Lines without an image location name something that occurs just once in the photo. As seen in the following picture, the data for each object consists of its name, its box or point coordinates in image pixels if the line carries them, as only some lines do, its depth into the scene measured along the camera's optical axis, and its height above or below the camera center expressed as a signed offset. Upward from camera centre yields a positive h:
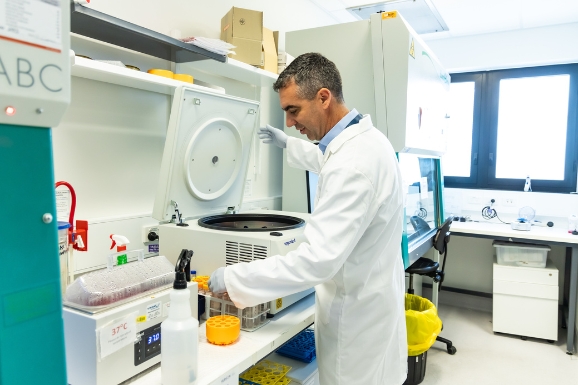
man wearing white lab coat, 1.15 -0.25
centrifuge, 1.37 -0.10
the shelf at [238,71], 1.98 +0.51
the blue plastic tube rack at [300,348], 1.54 -0.70
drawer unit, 3.24 -1.06
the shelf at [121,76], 1.35 +0.35
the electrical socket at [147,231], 1.76 -0.27
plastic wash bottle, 0.91 -0.38
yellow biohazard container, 2.45 -0.97
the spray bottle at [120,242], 1.27 -0.23
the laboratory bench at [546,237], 3.11 -0.54
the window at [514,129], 3.90 +0.41
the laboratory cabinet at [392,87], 2.22 +0.48
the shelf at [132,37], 1.33 +0.51
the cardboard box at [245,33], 2.08 +0.70
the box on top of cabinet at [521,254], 3.38 -0.71
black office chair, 2.89 -0.70
